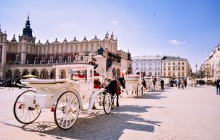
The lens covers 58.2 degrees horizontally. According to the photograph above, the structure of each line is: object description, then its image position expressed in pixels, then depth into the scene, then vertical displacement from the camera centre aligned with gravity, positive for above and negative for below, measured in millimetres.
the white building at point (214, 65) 76162 +5073
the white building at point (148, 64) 94875 +5880
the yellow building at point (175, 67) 91625 +4257
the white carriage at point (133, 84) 13734 -553
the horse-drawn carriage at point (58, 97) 5043 -585
